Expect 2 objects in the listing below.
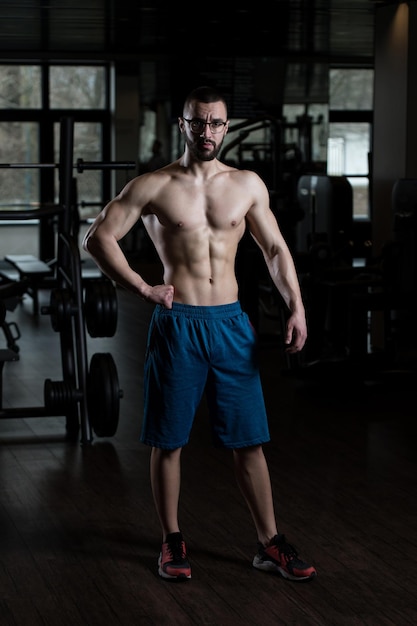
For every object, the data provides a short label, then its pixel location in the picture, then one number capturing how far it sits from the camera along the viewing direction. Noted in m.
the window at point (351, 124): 13.41
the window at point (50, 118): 12.17
